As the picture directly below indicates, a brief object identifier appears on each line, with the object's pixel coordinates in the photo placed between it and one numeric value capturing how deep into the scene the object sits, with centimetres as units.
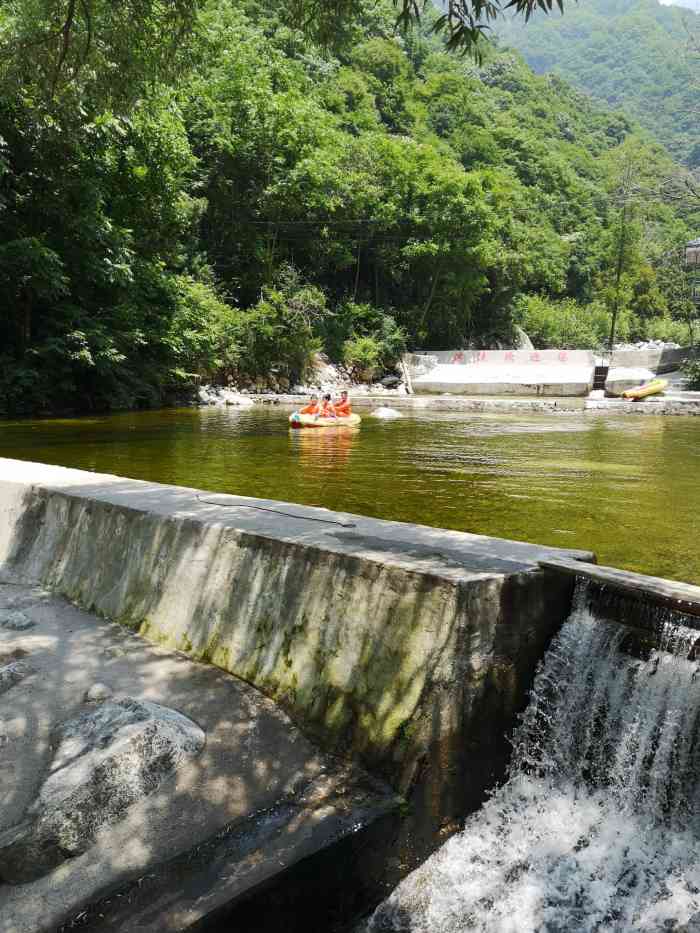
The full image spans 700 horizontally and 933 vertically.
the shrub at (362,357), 4419
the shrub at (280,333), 3597
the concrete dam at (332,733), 299
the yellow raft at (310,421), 1880
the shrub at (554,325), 6619
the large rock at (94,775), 293
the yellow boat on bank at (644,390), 3312
